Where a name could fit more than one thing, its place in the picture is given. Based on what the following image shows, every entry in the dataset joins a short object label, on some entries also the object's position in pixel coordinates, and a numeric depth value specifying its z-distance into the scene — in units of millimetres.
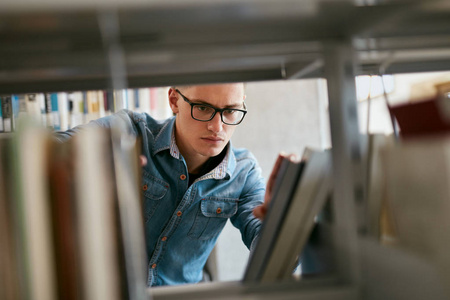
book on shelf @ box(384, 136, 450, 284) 488
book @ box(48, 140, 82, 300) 494
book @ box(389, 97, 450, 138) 510
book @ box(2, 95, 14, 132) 2408
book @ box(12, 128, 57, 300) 480
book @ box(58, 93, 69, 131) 2615
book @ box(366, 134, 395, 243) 699
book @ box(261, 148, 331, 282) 723
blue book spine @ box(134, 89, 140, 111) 2885
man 1575
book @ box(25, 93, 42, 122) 2535
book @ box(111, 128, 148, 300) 511
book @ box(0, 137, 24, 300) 506
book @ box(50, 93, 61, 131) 2611
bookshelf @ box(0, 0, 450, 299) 509
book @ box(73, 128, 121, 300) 493
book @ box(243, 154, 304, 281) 731
